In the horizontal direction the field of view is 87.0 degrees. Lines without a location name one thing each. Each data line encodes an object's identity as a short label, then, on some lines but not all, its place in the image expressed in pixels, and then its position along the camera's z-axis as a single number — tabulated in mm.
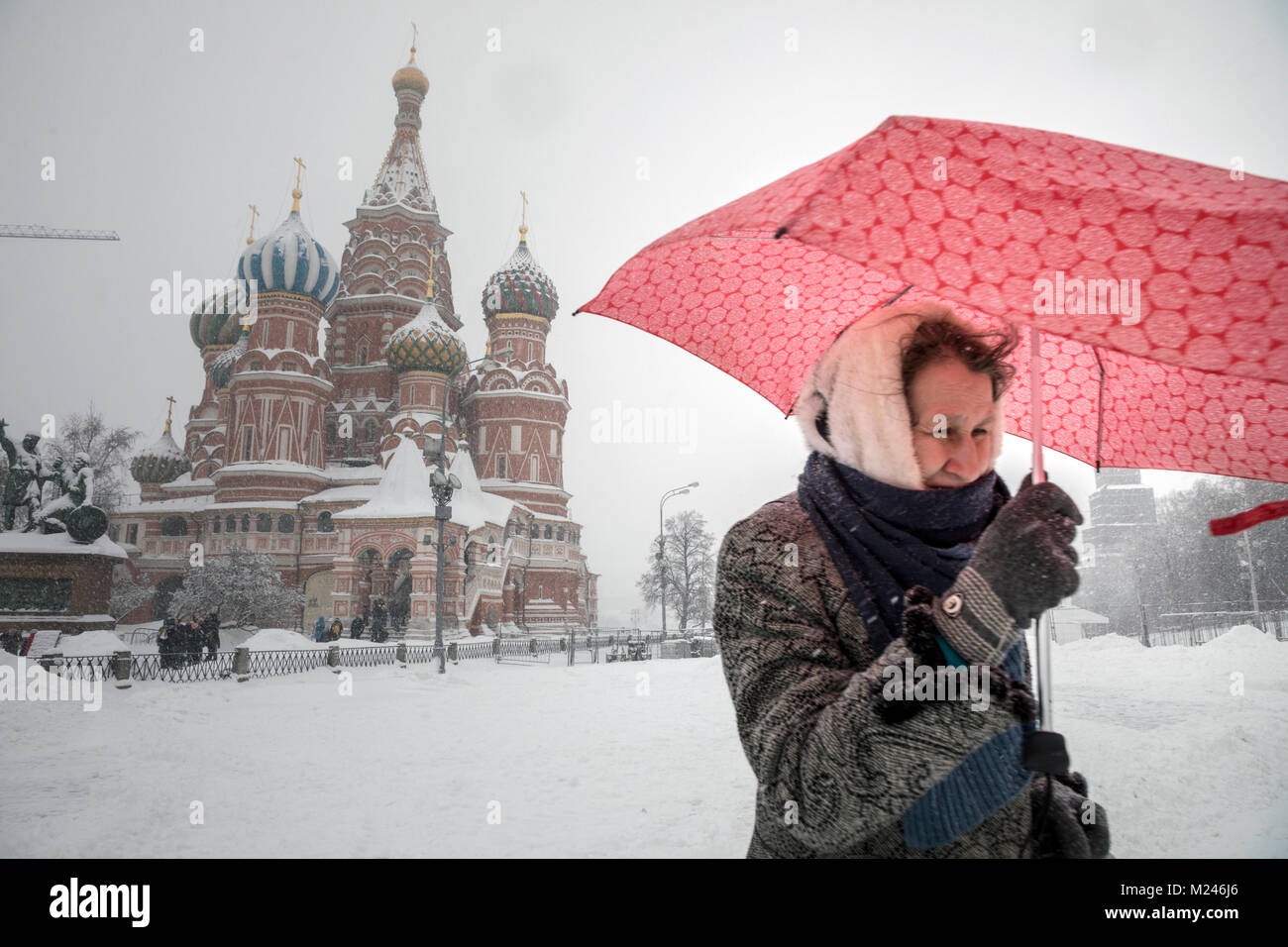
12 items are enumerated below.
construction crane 33312
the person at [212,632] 18203
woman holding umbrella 925
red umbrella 1082
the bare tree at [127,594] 28531
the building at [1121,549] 23328
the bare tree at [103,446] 33969
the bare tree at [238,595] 24266
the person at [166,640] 17067
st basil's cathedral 25797
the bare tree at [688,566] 29031
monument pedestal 15352
